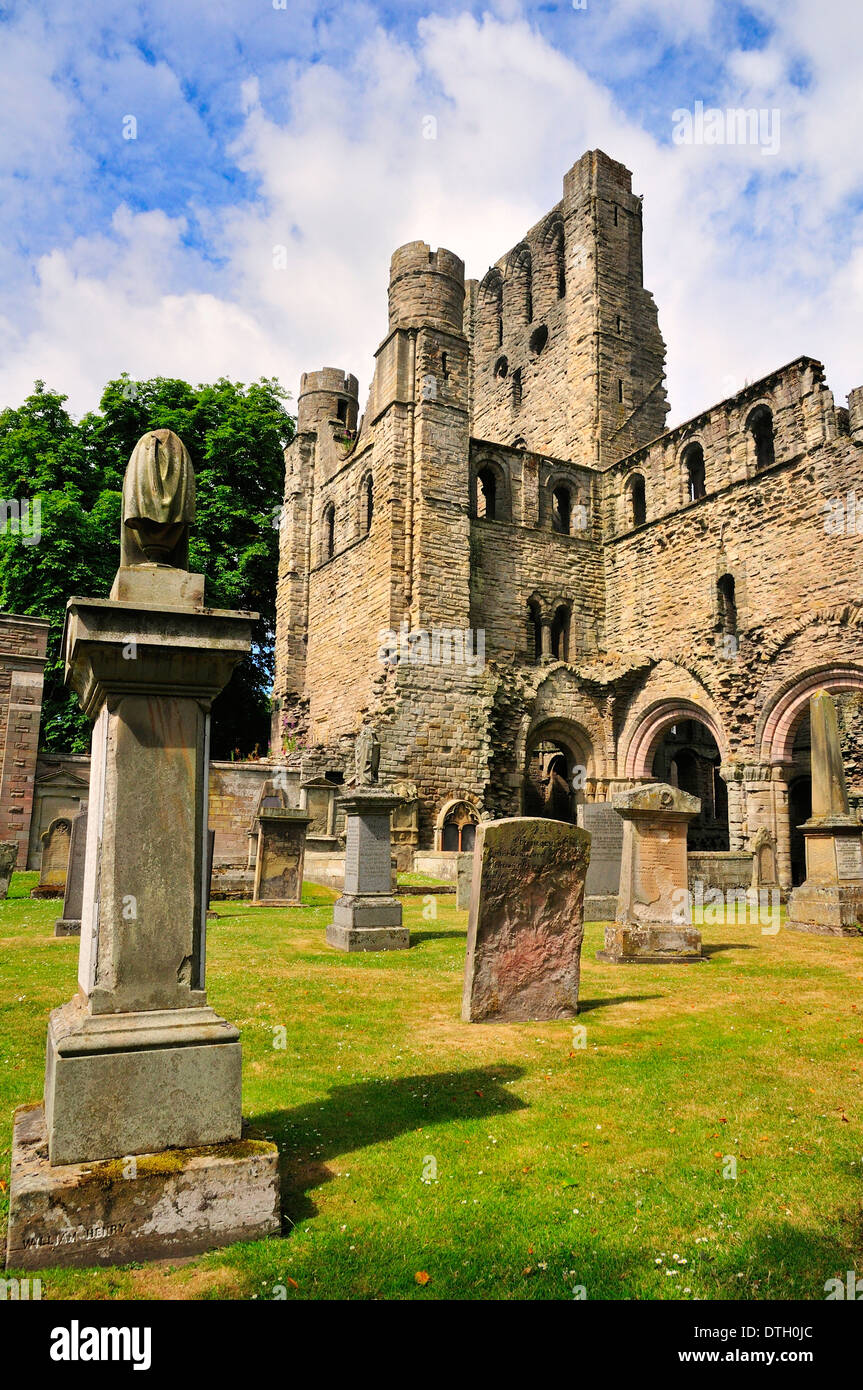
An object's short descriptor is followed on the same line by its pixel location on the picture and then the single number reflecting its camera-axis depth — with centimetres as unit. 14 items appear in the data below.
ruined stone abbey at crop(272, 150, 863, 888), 1953
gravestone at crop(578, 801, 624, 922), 1245
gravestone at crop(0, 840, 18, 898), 1341
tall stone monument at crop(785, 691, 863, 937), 1180
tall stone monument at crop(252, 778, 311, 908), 1357
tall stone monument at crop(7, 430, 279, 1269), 285
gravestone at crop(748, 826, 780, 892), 1678
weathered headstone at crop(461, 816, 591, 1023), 645
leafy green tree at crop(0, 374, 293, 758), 2498
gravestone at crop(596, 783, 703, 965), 916
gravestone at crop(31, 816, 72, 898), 1469
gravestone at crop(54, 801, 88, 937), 959
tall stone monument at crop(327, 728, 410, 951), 991
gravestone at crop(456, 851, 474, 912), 1380
